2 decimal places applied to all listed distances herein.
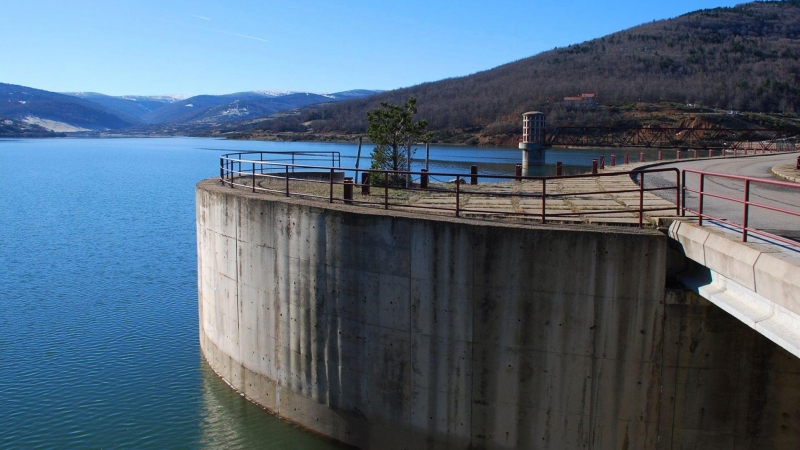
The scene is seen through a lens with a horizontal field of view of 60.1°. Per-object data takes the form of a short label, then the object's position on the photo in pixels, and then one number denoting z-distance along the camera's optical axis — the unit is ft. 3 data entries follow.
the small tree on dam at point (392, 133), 72.23
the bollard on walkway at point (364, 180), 50.90
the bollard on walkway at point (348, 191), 41.01
